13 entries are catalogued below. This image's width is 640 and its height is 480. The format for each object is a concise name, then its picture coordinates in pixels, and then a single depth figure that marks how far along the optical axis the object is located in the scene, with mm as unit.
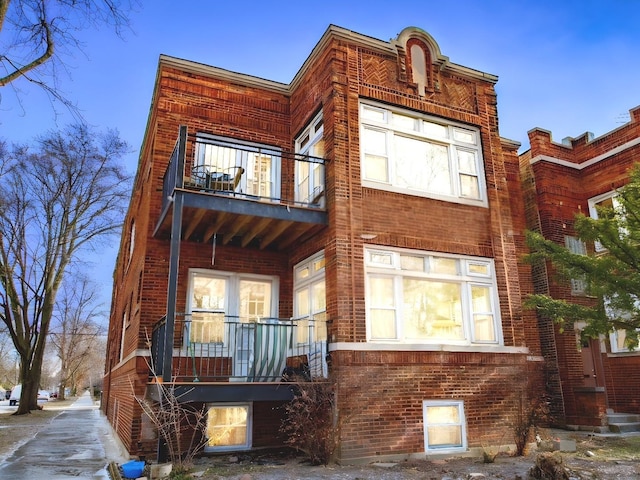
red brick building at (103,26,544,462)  8547
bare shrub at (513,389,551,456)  8602
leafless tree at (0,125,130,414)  24375
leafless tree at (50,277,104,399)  49438
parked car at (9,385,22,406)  37000
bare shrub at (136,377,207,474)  7117
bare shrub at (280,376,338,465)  7762
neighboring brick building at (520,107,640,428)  12953
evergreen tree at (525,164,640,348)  8719
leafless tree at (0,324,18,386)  75694
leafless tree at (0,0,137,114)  8789
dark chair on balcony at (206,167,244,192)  9734
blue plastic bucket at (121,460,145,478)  7145
